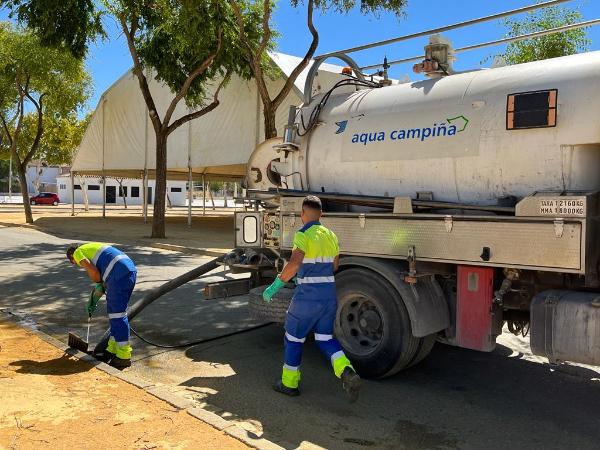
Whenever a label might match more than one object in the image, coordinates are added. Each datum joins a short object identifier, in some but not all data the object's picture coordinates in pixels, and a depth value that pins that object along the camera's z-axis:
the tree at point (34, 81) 22.53
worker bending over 5.34
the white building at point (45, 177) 72.41
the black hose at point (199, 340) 6.29
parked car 53.56
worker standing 4.53
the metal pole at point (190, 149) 23.06
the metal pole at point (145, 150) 25.53
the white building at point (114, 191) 65.19
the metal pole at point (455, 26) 7.86
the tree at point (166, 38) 13.98
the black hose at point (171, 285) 6.71
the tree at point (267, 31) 13.25
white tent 20.64
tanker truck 4.14
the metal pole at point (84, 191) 43.76
